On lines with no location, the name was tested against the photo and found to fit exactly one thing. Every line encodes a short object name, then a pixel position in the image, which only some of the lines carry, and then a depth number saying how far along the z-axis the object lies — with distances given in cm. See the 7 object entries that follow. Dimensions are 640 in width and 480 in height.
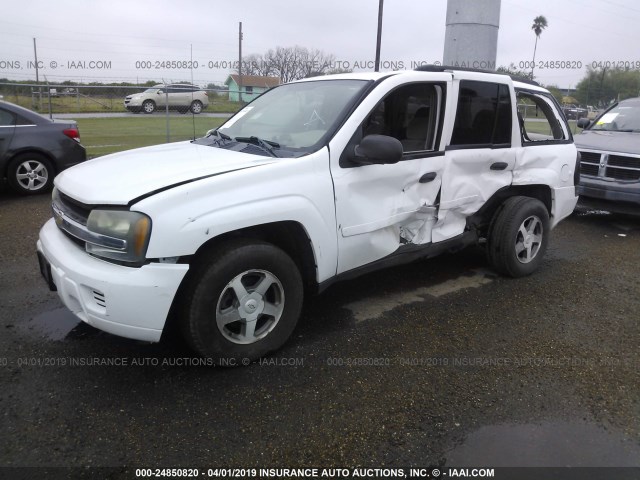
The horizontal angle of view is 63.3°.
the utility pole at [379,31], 1484
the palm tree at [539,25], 9162
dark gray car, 742
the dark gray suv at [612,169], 693
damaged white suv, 276
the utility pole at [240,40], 3845
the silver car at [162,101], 1909
